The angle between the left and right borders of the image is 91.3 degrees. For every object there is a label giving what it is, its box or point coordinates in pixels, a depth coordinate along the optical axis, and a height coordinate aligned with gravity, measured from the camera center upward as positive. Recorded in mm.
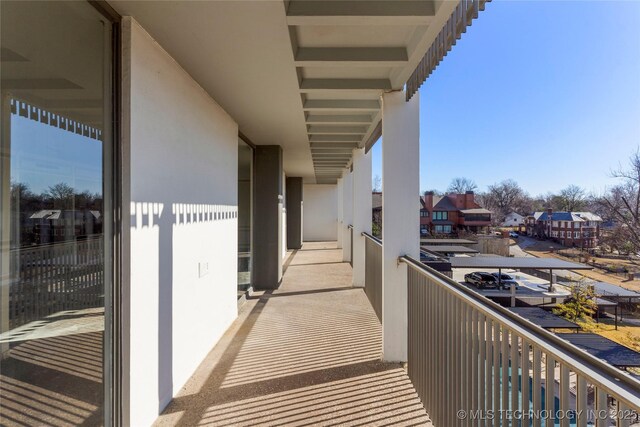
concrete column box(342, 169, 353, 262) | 8256 +52
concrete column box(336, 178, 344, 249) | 10583 +67
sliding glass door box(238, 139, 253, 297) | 4637 +9
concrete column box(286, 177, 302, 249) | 10766 +113
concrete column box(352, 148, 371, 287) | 5670 +161
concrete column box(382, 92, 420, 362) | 2826 -49
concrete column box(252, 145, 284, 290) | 5414 -53
